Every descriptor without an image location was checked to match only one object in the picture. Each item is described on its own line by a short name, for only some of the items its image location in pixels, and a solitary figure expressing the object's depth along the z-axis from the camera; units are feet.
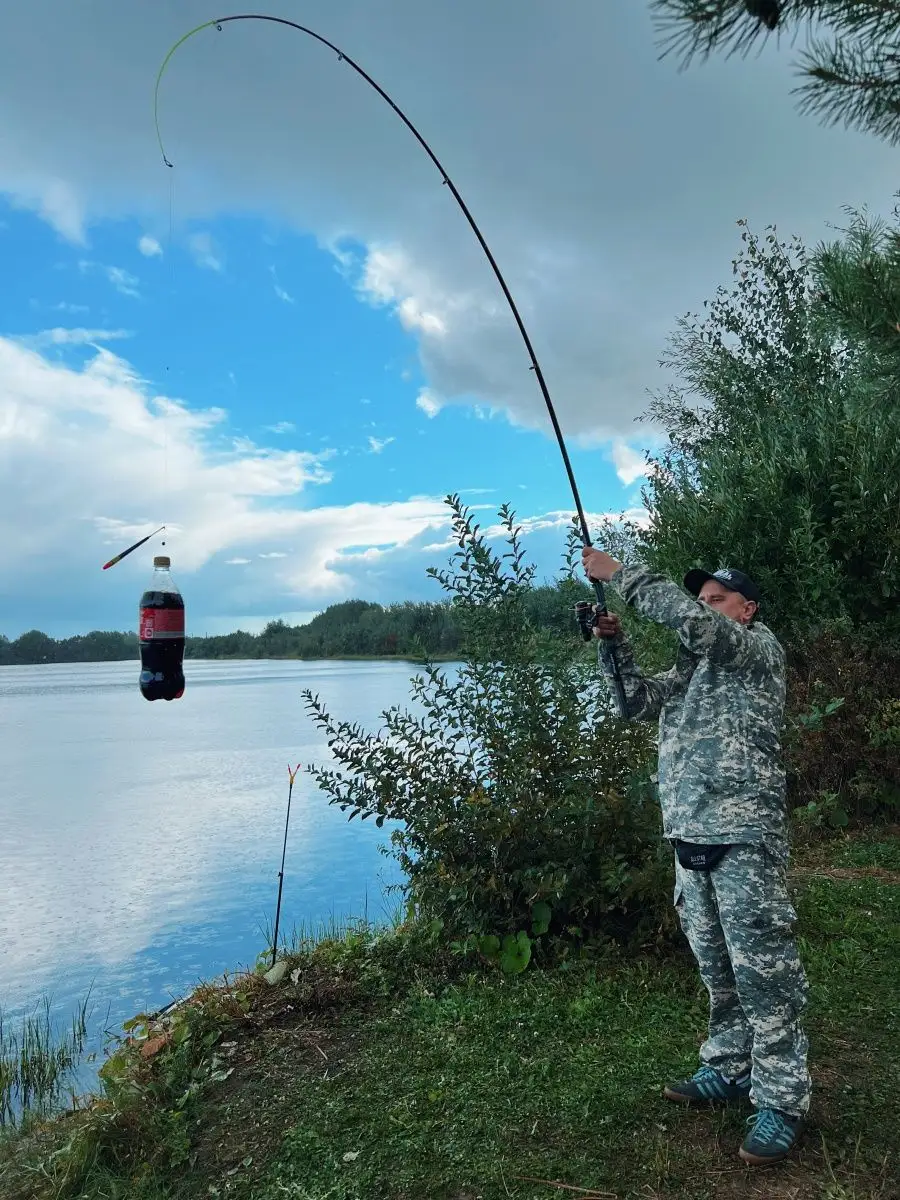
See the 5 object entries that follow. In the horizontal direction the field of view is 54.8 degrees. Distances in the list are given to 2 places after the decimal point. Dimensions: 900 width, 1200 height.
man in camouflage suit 9.60
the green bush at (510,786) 16.35
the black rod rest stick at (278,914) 18.67
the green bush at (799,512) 27.14
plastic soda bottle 14.47
